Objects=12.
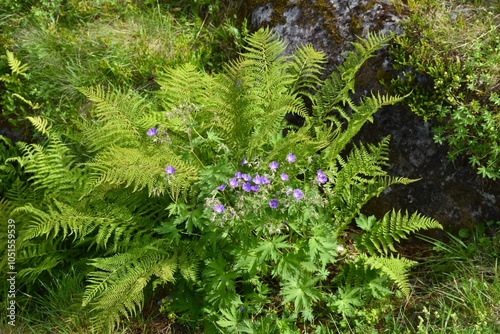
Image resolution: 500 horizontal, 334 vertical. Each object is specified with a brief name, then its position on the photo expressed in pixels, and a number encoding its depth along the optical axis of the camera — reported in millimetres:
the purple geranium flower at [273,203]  2689
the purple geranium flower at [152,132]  3015
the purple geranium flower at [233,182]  2689
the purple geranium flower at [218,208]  2617
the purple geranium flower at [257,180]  2730
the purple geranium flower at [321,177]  2789
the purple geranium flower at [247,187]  2666
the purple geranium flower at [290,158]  2930
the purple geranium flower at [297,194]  2721
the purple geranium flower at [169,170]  2852
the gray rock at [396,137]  3293
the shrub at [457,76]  3209
